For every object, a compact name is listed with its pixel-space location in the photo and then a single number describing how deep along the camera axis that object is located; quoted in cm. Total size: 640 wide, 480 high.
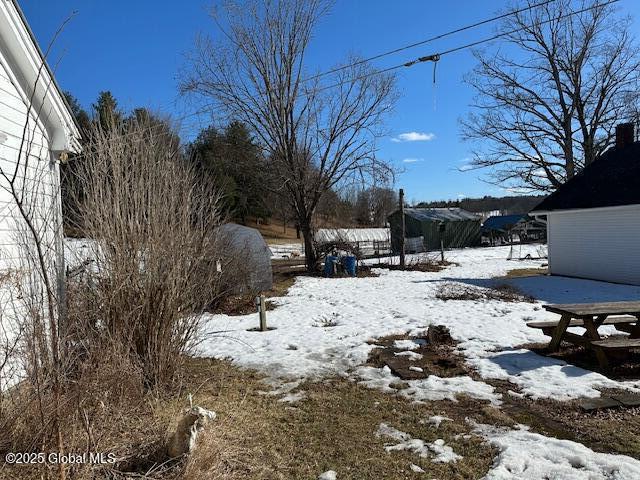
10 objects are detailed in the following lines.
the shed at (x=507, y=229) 4084
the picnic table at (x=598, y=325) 580
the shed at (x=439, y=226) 3831
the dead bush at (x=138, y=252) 435
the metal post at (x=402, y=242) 2170
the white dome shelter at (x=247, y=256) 1248
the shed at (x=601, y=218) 1438
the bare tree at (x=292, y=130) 2039
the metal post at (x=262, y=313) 898
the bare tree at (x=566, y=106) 2707
